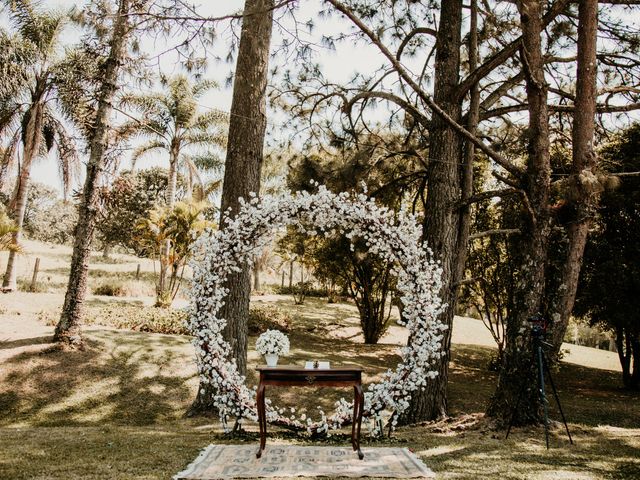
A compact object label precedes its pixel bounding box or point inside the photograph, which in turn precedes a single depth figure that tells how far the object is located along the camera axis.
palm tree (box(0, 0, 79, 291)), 13.75
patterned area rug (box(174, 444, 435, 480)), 3.97
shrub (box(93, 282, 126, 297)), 17.44
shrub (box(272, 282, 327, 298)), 27.43
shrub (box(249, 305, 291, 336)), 14.01
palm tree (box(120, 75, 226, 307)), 18.42
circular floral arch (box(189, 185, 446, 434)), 5.54
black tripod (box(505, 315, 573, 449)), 5.43
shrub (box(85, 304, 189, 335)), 11.59
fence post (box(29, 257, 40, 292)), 15.49
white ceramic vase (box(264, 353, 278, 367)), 5.24
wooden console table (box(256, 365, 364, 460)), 4.74
